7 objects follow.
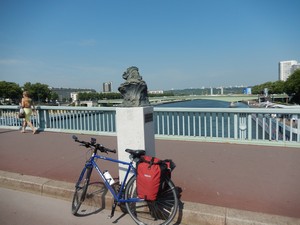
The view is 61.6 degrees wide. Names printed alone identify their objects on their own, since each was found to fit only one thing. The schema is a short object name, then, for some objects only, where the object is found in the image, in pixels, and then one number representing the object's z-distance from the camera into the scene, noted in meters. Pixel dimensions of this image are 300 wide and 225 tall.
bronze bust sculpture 3.87
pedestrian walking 9.93
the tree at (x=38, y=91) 98.56
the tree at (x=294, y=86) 66.23
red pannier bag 2.95
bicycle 3.17
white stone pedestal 3.71
